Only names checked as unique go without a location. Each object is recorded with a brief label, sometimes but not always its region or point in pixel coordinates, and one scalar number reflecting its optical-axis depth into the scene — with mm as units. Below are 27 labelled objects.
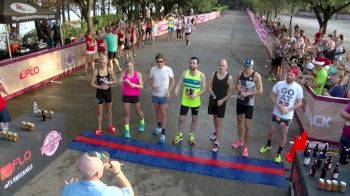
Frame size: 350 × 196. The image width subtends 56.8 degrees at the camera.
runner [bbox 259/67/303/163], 6777
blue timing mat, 6660
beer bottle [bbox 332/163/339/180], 4715
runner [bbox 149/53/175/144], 7566
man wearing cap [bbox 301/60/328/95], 8609
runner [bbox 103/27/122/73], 14302
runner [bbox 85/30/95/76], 13648
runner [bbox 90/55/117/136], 7586
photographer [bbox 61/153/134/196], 3131
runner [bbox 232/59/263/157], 6973
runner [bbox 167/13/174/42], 24531
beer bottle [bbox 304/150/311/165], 5060
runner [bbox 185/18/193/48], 21812
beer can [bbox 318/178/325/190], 4396
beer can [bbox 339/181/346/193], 4361
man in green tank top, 7230
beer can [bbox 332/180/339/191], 4401
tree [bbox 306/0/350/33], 18609
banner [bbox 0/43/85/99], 10655
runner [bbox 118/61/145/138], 7532
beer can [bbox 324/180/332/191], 4405
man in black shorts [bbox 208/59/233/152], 7047
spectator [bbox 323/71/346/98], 7942
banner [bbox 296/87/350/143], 7832
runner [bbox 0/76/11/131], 6570
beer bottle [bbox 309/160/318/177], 4739
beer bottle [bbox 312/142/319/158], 5395
